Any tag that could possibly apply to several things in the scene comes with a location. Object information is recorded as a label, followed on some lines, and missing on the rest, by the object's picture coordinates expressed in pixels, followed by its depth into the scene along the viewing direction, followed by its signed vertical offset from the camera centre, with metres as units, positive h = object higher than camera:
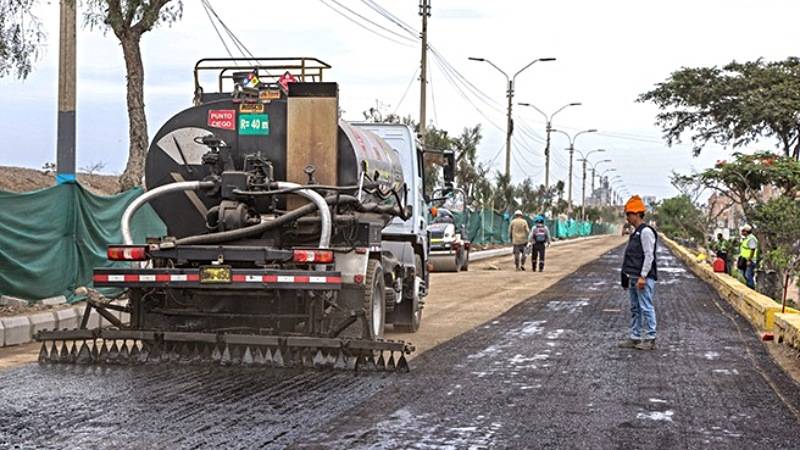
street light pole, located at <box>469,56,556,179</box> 53.72 +5.65
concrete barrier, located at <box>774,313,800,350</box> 13.36 -1.34
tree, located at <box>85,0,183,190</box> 19.20 +3.02
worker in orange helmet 13.62 -0.68
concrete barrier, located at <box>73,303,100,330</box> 14.28 -1.42
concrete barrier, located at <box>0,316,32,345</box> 12.72 -1.41
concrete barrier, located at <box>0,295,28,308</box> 13.84 -1.17
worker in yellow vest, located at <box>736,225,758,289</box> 27.19 -0.79
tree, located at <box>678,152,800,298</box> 24.16 +0.68
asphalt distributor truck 11.05 -0.35
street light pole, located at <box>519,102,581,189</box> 71.62 +3.93
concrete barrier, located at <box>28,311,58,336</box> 13.25 -1.36
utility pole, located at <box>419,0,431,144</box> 33.12 +4.16
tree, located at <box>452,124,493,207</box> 54.76 +2.60
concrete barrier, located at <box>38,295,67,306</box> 14.67 -1.22
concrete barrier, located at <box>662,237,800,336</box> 16.30 -1.36
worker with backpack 33.03 -0.59
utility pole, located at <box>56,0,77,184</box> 15.45 +1.60
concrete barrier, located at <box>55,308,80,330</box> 13.91 -1.38
